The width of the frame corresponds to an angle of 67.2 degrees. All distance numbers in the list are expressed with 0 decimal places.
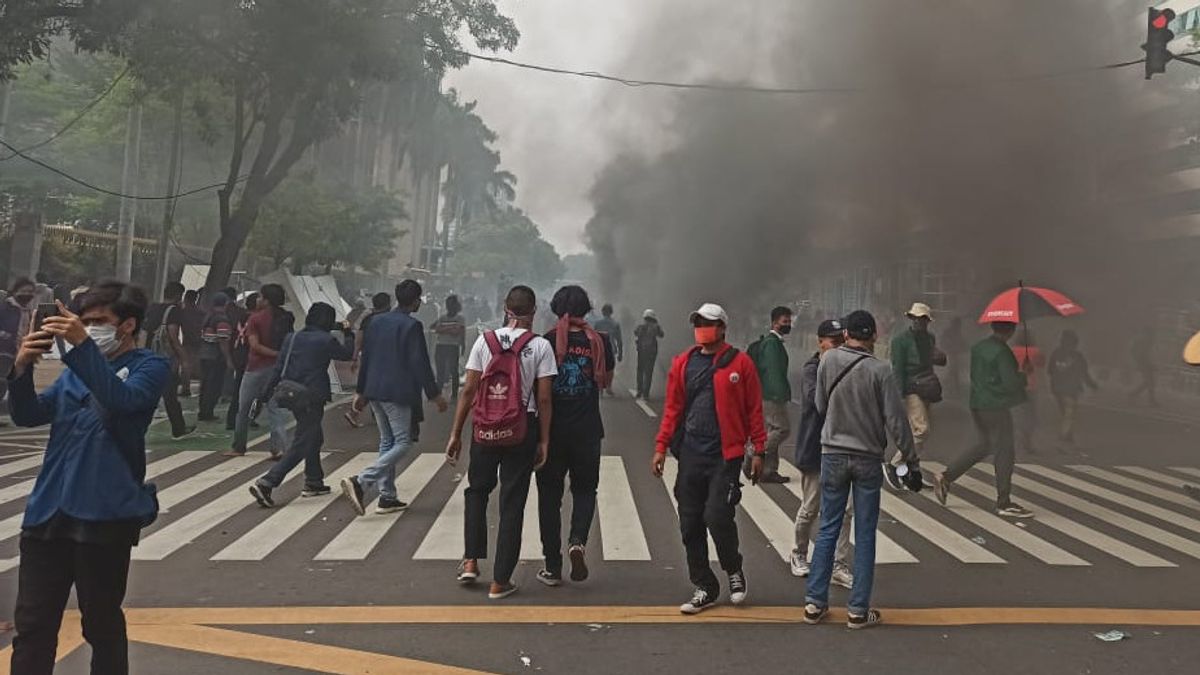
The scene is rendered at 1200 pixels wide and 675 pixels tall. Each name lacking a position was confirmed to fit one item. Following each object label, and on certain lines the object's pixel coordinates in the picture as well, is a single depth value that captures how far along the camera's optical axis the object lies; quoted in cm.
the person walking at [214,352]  955
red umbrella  672
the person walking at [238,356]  918
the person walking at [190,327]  1005
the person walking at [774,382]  679
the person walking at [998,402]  636
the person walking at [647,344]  1339
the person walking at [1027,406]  862
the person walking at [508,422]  425
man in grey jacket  396
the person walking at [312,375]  621
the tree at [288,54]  1193
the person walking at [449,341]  1224
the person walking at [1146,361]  1530
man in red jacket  411
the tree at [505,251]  7081
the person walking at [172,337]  872
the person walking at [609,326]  1298
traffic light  1002
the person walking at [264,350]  733
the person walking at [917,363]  685
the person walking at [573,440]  448
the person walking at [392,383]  595
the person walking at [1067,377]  1037
